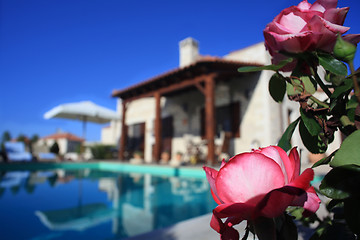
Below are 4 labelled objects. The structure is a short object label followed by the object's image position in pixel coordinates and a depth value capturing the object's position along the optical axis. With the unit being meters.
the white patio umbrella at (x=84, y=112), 11.48
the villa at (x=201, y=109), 7.18
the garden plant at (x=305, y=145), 0.23
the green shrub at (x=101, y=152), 13.26
